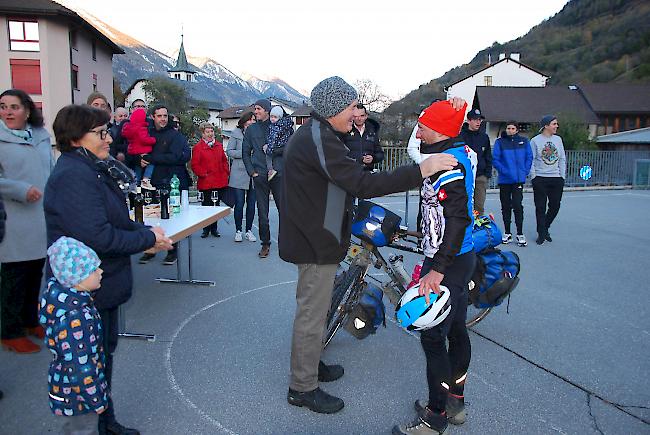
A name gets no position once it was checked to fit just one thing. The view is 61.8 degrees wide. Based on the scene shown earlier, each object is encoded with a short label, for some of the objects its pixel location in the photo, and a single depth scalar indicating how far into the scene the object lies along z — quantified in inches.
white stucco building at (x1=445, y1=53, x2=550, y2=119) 2503.7
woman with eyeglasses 102.2
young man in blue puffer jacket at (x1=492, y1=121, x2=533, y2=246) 331.9
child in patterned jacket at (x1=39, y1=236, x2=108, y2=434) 92.3
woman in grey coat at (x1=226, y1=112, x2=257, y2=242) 326.0
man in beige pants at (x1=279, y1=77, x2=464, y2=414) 117.8
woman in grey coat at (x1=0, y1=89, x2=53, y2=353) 156.1
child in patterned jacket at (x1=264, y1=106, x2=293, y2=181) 281.3
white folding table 176.2
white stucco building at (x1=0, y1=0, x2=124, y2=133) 1632.6
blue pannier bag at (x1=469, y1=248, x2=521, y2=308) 164.6
